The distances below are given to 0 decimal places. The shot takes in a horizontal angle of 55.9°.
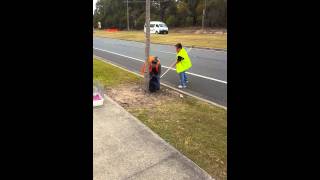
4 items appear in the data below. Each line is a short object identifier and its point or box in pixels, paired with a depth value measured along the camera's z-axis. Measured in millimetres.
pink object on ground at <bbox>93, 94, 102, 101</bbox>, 6796
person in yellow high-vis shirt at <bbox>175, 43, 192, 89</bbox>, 9172
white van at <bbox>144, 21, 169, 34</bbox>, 48219
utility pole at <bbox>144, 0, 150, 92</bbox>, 8152
